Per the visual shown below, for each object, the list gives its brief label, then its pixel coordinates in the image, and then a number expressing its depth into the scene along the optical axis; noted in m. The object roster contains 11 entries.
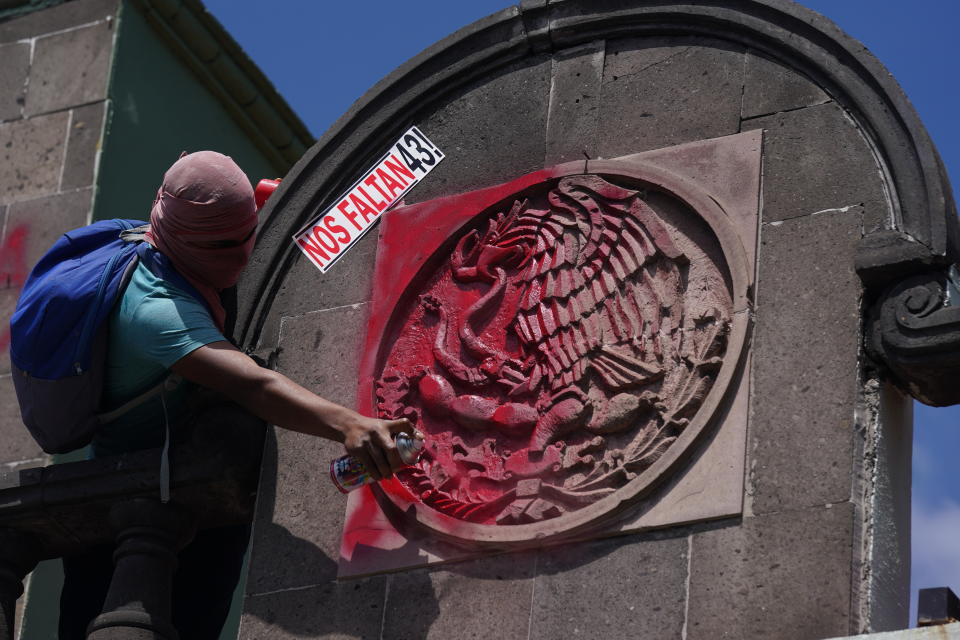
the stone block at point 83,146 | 9.57
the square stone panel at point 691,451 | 6.36
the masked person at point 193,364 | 6.82
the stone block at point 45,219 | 9.45
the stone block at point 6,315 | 9.28
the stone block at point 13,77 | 10.05
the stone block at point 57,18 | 10.13
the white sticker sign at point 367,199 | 7.73
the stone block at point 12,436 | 8.91
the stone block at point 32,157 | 9.68
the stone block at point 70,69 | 9.88
